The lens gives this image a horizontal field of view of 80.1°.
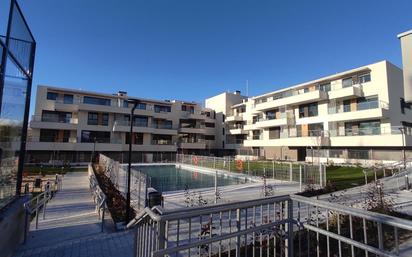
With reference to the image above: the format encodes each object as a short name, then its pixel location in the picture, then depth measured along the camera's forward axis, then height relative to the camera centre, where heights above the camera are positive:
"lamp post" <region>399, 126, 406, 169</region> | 22.39 +2.21
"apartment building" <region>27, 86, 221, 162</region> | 33.66 +3.28
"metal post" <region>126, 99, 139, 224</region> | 7.54 -1.34
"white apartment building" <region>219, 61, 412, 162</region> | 26.30 +4.40
